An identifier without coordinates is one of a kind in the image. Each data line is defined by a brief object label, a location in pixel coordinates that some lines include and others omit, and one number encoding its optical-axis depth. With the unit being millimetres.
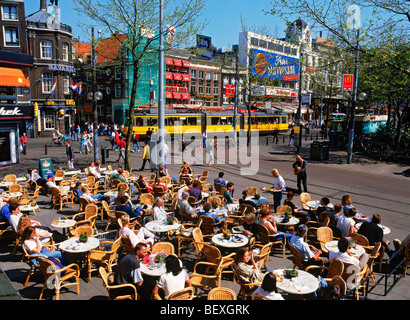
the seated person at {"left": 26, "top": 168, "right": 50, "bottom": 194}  13422
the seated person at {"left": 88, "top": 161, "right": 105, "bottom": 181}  14185
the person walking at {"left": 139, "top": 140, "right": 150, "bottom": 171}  19005
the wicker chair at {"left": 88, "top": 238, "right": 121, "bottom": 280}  7125
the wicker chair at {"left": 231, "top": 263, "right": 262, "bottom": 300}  5922
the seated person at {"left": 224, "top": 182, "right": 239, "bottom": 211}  10562
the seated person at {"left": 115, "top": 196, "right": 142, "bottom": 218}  9234
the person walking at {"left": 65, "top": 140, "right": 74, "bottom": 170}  18217
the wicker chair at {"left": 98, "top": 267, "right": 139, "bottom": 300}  5609
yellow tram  36000
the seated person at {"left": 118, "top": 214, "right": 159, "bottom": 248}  7289
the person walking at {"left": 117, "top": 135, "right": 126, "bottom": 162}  21202
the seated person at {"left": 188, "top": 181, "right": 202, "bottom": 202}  11039
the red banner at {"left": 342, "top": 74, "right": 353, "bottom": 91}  22594
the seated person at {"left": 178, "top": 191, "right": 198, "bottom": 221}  9547
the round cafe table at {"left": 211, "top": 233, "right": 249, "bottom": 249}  7490
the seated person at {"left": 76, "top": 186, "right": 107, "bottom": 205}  10586
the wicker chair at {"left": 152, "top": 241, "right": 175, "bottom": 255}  7061
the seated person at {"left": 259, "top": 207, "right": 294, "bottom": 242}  8336
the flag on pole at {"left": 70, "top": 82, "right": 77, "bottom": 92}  40000
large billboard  33634
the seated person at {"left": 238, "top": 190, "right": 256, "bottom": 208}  10422
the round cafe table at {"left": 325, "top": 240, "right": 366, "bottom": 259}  7050
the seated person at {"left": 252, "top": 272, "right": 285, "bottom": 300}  5062
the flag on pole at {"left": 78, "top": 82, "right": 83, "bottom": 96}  40344
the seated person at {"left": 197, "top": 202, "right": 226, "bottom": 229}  9008
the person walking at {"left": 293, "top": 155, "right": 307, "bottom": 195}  14516
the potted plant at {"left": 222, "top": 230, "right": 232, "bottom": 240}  7757
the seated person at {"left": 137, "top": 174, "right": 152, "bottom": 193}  12375
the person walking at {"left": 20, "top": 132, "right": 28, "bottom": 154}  25625
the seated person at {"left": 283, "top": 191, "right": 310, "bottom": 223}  9805
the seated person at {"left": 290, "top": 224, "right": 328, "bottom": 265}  6898
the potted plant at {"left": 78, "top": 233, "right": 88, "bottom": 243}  7184
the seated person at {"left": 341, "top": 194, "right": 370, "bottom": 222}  9609
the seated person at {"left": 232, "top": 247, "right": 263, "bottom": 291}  5965
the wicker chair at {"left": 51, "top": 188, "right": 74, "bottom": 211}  11443
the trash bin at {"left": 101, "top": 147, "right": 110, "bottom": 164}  20145
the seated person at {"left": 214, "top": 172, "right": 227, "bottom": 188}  12625
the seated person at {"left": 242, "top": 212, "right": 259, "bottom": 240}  8430
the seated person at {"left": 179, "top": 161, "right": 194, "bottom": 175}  15234
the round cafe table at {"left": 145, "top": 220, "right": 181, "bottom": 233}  8359
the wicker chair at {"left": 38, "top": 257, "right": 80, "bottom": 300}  6172
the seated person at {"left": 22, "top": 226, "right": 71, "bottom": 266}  6801
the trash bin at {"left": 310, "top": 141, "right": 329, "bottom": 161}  24656
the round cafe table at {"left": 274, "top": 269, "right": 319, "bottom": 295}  5594
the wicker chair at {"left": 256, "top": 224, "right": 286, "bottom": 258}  8117
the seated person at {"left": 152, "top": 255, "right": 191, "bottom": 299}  5402
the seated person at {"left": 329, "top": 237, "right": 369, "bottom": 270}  6558
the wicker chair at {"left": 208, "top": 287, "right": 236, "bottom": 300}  4898
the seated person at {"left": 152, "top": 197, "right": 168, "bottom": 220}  9164
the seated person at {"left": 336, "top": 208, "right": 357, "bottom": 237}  8312
